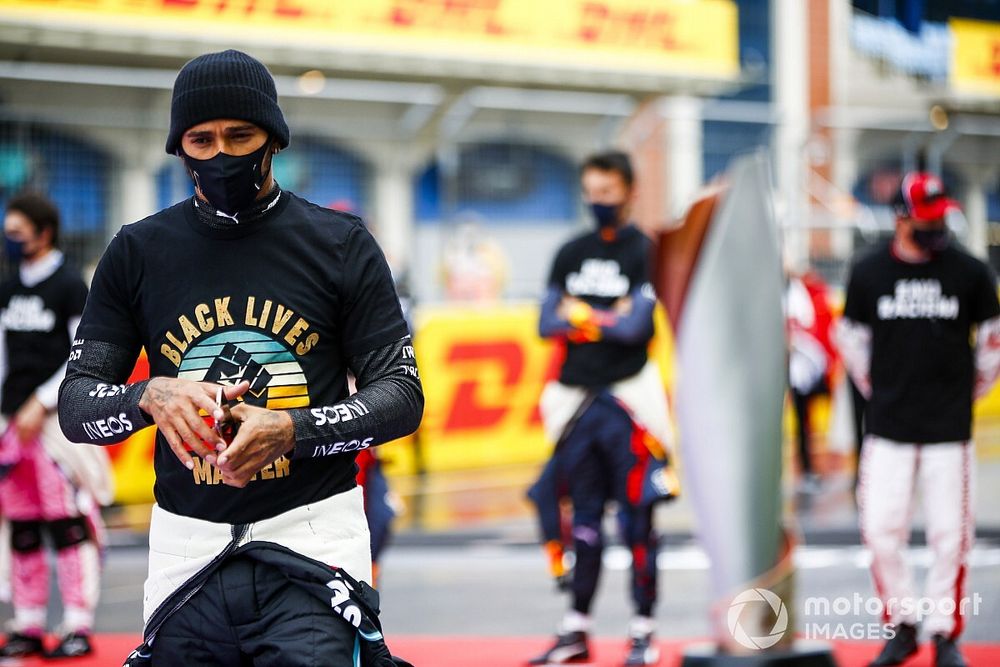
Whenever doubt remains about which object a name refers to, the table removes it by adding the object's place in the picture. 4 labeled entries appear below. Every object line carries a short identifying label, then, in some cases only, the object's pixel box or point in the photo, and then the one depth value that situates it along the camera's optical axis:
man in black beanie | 5.14
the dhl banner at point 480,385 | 24.42
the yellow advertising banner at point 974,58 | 47.03
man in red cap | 10.74
